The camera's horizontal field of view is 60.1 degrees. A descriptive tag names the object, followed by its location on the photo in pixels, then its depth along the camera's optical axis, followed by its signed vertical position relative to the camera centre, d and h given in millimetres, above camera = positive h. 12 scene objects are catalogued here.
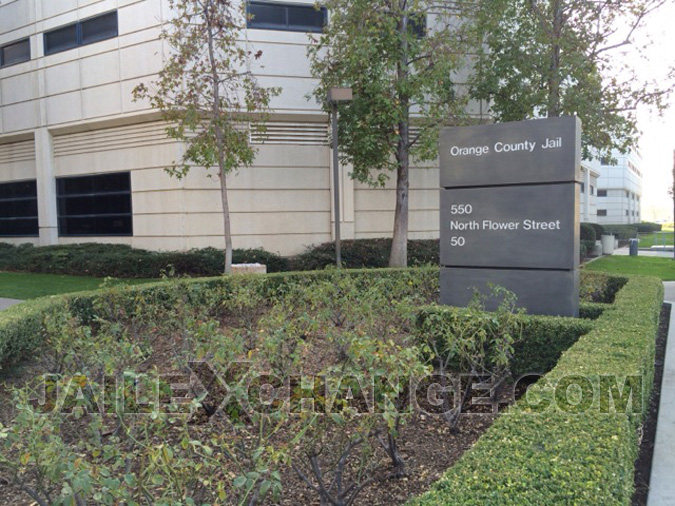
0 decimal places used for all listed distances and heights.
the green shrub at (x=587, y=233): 24641 -402
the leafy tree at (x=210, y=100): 12766 +2906
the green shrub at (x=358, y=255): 16203 -799
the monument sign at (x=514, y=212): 6758 +154
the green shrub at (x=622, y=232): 38853 -590
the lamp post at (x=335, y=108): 11289 +2371
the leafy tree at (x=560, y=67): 15055 +4194
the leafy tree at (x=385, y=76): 13148 +3493
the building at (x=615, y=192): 60719 +3315
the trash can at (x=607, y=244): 25422 -907
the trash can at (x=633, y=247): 24625 -1020
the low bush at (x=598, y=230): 29506 -335
